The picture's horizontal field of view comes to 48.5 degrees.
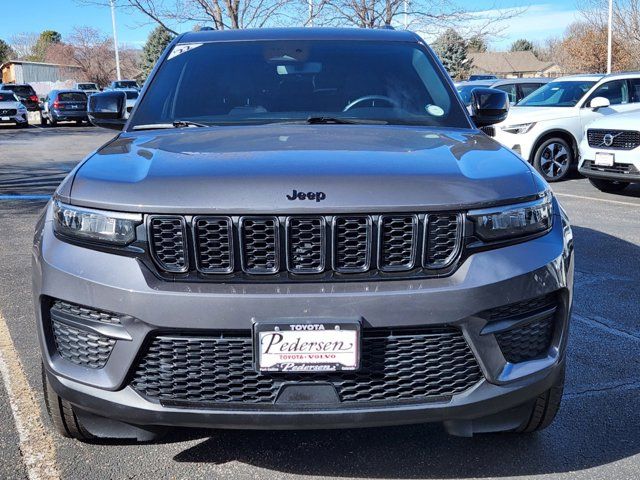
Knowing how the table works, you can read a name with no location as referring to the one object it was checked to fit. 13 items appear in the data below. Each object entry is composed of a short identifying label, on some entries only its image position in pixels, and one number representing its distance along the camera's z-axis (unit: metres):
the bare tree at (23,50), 99.94
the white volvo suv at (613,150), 9.49
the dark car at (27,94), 37.91
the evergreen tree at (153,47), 61.34
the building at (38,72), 74.19
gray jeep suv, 2.29
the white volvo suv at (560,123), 11.55
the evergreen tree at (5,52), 91.56
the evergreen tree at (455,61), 49.02
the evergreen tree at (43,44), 93.12
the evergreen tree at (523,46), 120.12
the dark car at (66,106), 30.30
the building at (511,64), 97.25
